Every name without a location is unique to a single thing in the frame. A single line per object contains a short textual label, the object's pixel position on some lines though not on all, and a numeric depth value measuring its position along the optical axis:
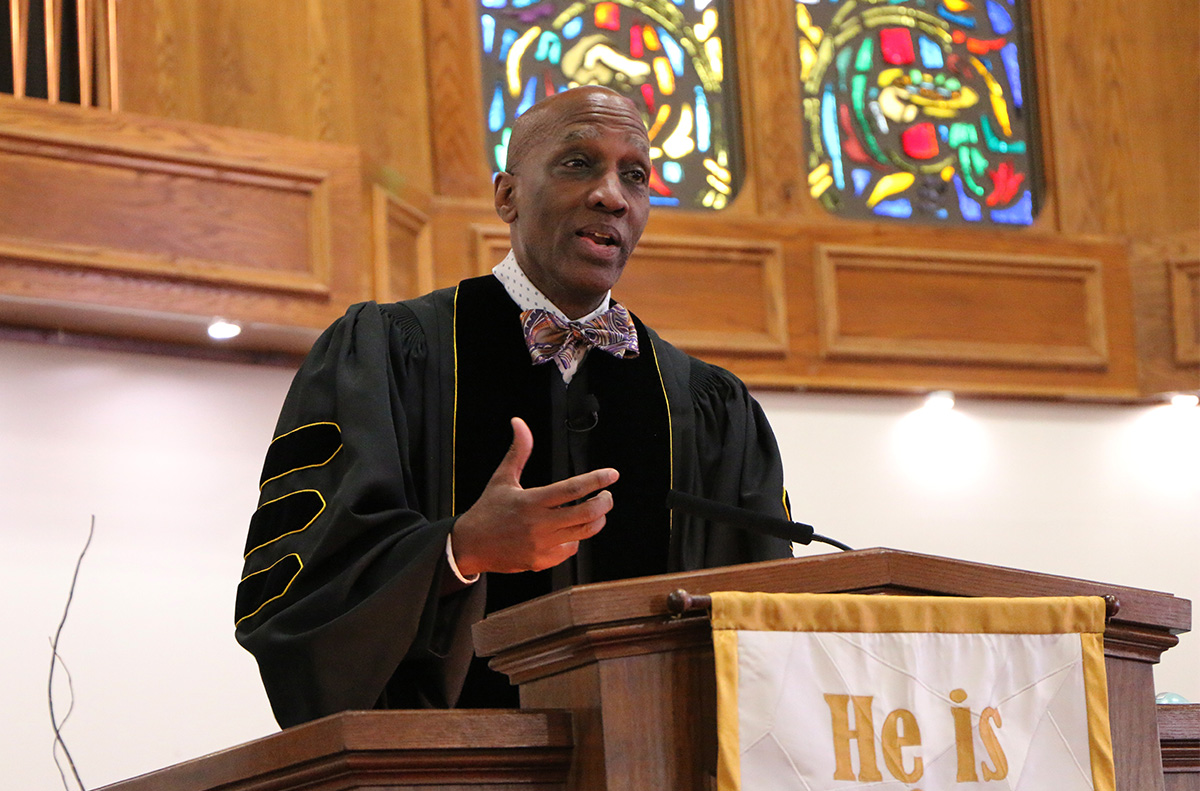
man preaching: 4.23
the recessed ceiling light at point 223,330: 10.81
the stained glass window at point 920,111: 13.82
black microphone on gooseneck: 3.77
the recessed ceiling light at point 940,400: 13.19
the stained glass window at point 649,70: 13.21
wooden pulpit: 3.16
